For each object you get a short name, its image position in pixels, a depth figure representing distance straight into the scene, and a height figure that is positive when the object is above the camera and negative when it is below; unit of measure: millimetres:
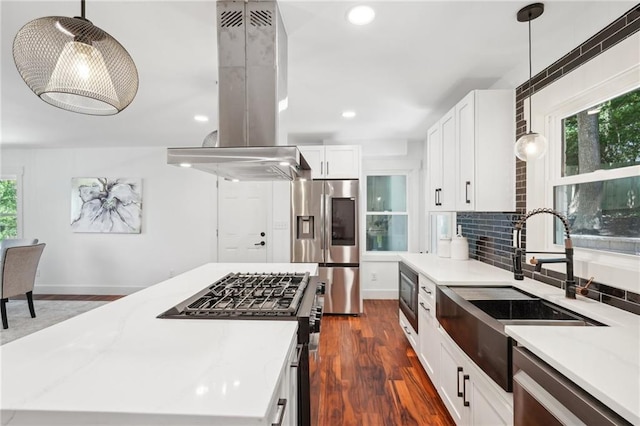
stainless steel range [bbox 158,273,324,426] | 1251 -418
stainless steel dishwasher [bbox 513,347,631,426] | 829 -573
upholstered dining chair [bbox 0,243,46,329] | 3626 -709
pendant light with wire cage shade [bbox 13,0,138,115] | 981 +532
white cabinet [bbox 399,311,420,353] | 2769 -1153
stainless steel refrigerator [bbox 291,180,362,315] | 4023 -352
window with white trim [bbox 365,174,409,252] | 4840 +37
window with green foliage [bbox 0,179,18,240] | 5281 +97
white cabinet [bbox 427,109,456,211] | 2736 +514
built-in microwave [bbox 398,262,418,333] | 2730 -766
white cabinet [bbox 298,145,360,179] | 4074 +716
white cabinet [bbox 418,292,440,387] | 2201 -962
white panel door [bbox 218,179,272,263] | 4957 -92
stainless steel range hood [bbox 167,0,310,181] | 1624 +762
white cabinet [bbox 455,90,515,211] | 2314 +507
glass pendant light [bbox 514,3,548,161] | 1662 +416
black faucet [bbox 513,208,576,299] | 1626 -256
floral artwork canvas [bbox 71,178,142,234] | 5141 +179
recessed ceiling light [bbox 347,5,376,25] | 1630 +1107
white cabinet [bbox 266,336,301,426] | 836 -555
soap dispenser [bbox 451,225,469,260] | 2975 -331
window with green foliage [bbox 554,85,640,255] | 1496 +215
